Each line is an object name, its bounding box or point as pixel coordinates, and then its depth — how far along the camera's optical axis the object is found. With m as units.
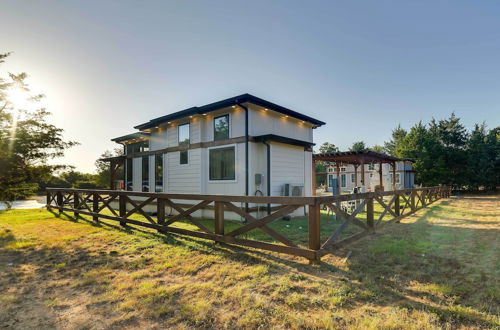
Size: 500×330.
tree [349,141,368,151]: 49.25
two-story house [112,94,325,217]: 8.70
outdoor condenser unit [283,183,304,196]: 9.36
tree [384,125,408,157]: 43.40
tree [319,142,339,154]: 56.97
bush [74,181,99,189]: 27.20
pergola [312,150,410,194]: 11.93
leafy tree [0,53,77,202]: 7.45
